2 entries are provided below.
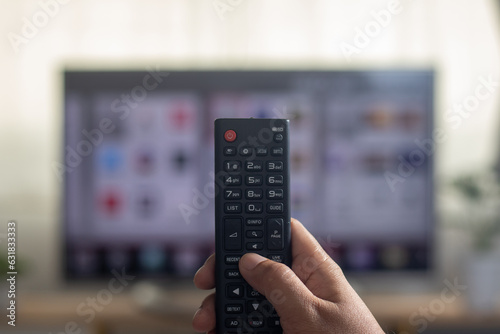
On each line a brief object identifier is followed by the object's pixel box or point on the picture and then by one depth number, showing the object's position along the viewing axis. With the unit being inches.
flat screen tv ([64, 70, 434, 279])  54.8
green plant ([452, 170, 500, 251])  54.9
